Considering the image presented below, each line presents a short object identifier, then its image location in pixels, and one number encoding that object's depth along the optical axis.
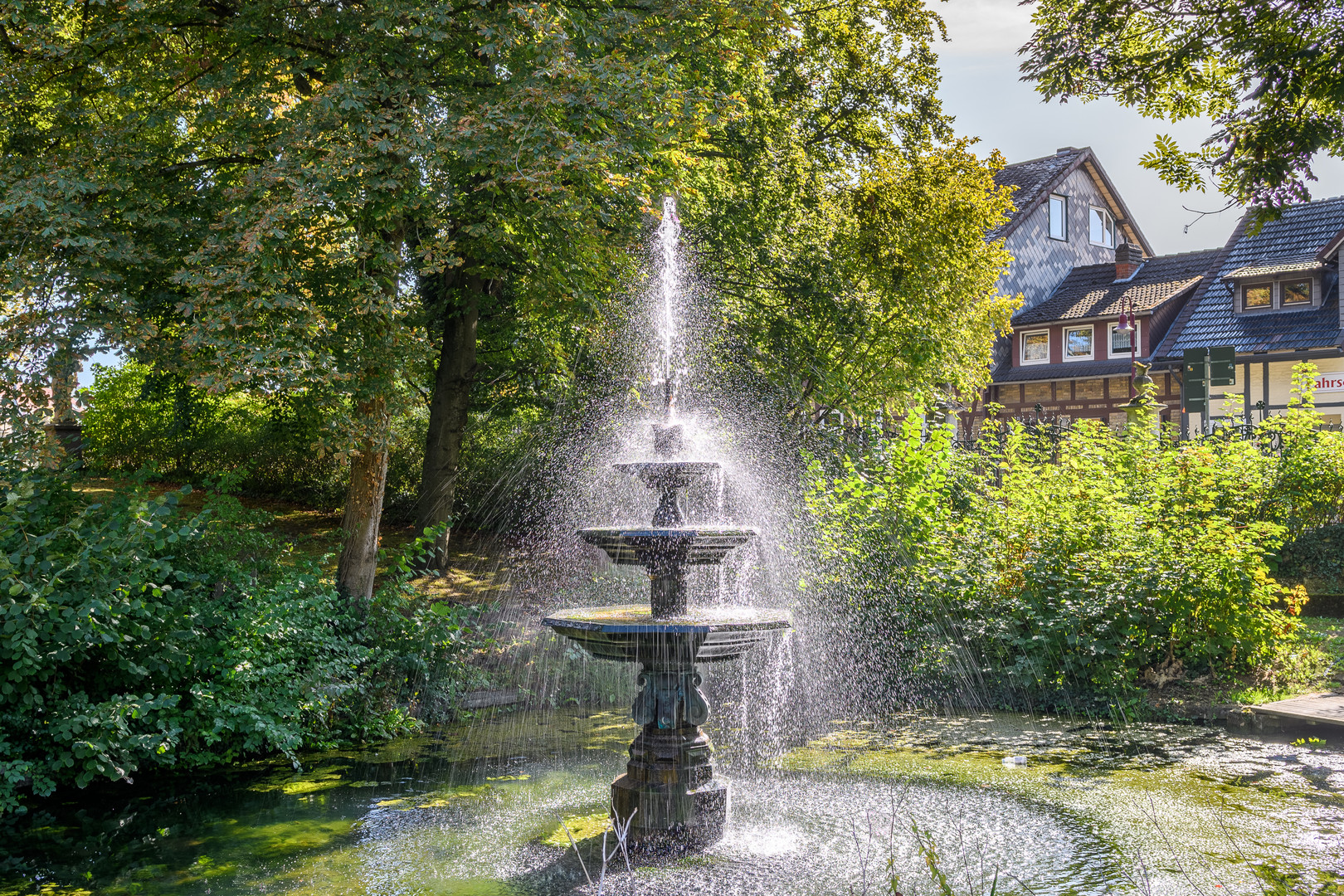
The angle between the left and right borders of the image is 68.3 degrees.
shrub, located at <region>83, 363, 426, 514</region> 18.06
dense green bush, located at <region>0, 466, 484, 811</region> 6.45
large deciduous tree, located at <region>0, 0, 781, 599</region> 7.74
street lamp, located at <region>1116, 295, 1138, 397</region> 25.32
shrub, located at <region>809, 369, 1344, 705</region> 8.95
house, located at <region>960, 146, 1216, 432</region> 32.41
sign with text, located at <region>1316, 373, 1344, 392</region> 26.81
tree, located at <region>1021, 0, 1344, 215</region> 5.99
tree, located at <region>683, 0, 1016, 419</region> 14.18
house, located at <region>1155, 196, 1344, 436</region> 26.72
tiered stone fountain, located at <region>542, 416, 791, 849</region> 5.67
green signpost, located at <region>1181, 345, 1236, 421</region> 16.64
